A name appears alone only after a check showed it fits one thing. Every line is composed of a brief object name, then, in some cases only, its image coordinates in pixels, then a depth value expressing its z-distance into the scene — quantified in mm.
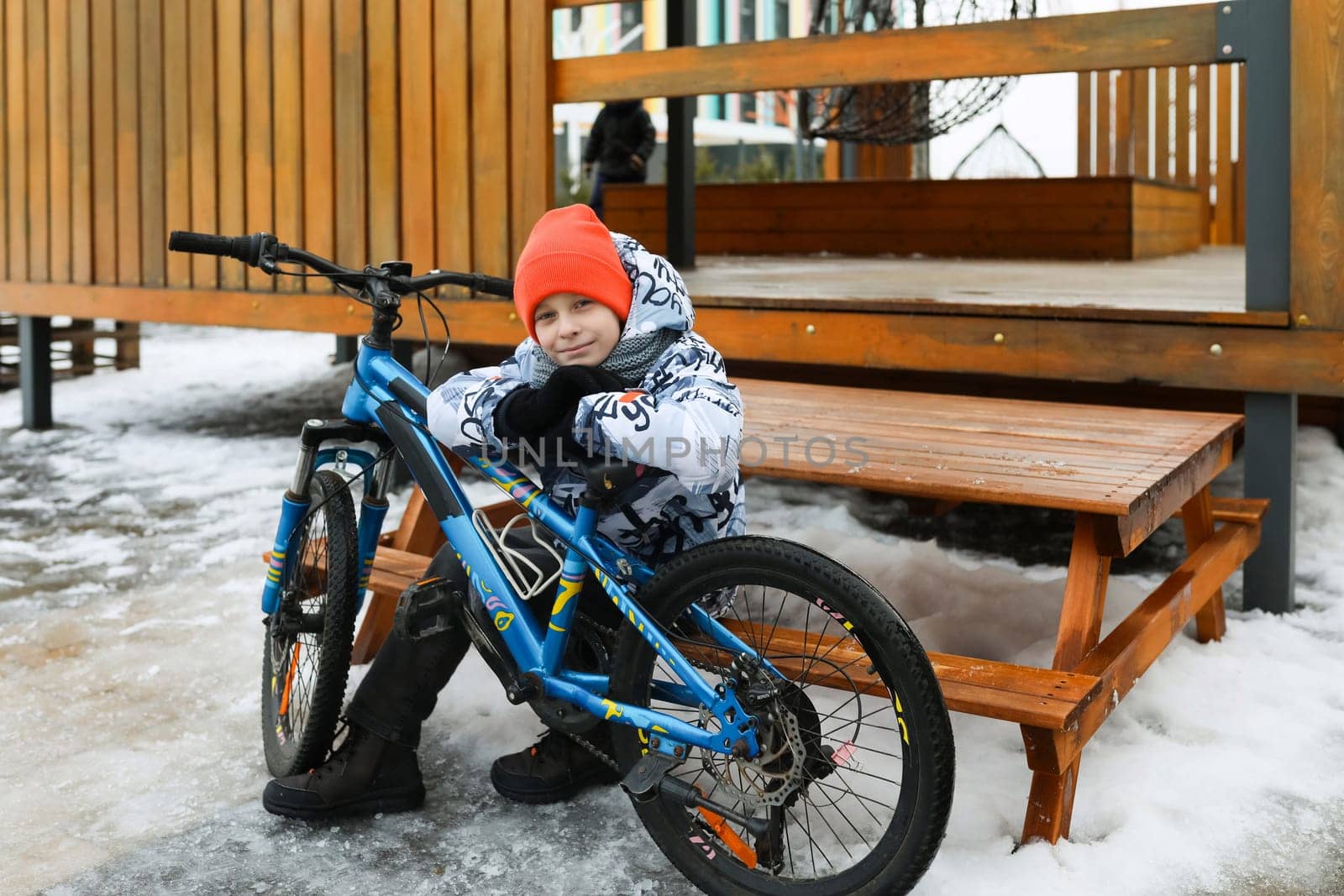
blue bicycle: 1936
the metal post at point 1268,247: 3410
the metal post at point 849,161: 10656
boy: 2023
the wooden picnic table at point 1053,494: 2166
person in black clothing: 8758
